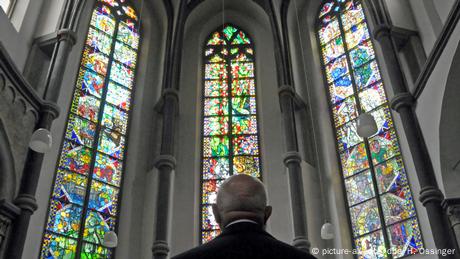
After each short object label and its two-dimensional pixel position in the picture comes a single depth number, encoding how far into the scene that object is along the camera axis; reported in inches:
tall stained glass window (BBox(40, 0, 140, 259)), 405.7
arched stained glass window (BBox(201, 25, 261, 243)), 489.7
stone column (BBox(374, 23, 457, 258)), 335.3
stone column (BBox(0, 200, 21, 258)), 322.0
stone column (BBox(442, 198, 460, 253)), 333.7
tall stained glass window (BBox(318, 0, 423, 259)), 402.0
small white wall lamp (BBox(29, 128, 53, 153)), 299.0
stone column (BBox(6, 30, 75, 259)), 327.3
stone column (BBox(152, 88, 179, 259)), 406.6
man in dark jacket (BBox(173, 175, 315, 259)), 83.5
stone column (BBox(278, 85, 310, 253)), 412.5
